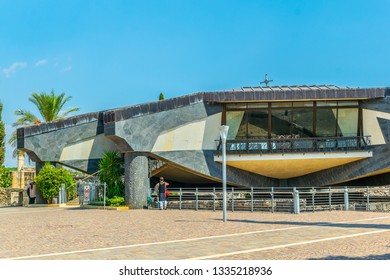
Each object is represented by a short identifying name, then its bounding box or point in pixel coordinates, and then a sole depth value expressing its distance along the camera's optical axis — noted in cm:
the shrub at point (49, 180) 3120
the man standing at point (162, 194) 2511
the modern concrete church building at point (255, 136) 2703
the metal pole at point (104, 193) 2722
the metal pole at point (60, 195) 3147
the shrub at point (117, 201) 2678
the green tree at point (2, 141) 4119
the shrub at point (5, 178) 4338
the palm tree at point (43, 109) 5169
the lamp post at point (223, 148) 1731
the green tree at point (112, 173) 2800
